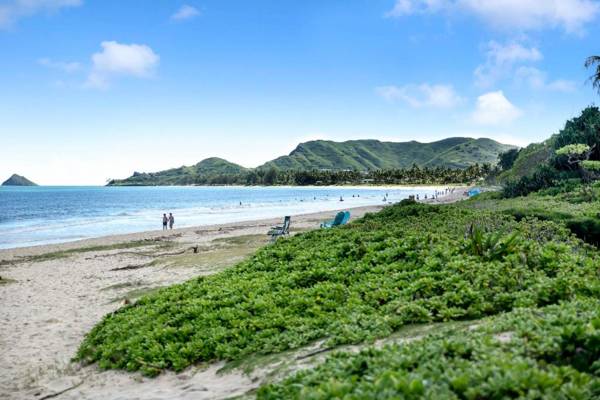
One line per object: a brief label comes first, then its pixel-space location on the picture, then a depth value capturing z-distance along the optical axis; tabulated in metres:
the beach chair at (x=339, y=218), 24.69
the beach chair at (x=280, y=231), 28.72
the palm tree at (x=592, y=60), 32.79
